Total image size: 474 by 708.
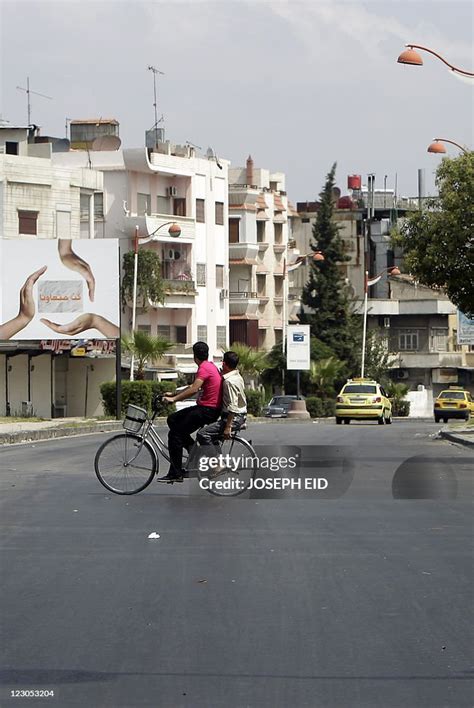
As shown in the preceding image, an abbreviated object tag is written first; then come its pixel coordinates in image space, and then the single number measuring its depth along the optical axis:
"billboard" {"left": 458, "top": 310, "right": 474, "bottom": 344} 69.38
